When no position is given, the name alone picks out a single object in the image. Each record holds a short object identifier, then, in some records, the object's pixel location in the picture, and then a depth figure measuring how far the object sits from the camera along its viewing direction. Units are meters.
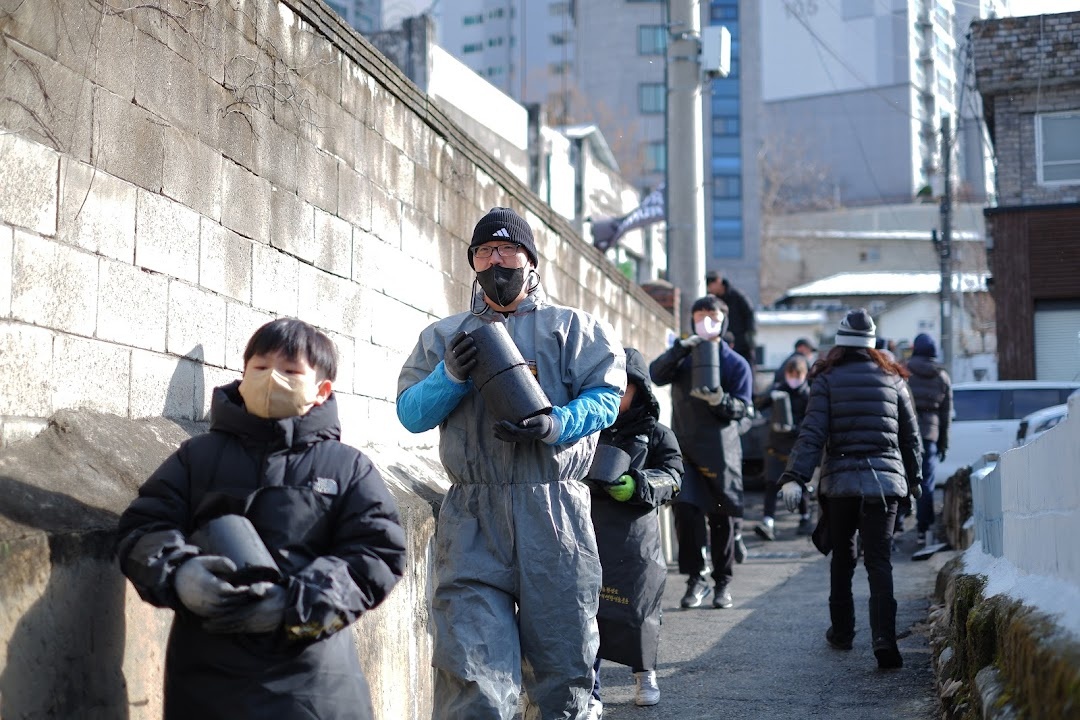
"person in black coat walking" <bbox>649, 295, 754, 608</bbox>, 8.76
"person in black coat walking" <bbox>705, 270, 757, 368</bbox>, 12.90
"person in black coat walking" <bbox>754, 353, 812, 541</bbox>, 12.45
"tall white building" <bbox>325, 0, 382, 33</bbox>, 62.44
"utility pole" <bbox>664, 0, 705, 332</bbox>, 13.31
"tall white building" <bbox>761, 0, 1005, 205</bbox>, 66.56
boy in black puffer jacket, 3.09
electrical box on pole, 13.59
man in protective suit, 4.11
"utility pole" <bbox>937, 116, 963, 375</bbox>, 27.98
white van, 17.19
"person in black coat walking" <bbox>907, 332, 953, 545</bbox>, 11.73
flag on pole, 23.48
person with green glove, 5.99
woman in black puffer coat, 6.90
